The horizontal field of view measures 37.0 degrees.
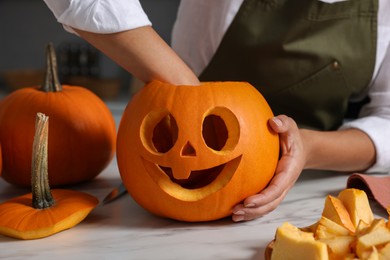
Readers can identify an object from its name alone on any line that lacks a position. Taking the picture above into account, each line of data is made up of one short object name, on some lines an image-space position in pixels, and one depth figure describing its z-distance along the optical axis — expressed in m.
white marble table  0.63
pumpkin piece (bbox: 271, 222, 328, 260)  0.52
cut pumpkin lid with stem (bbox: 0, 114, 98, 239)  0.67
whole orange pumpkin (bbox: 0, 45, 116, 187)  0.86
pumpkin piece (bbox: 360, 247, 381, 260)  0.51
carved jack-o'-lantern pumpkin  0.70
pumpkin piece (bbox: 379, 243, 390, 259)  0.52
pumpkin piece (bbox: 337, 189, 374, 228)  0.62
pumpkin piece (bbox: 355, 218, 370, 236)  0.55
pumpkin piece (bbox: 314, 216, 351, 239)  0.56
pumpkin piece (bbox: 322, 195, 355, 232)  0.61
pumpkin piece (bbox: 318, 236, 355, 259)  0.54
